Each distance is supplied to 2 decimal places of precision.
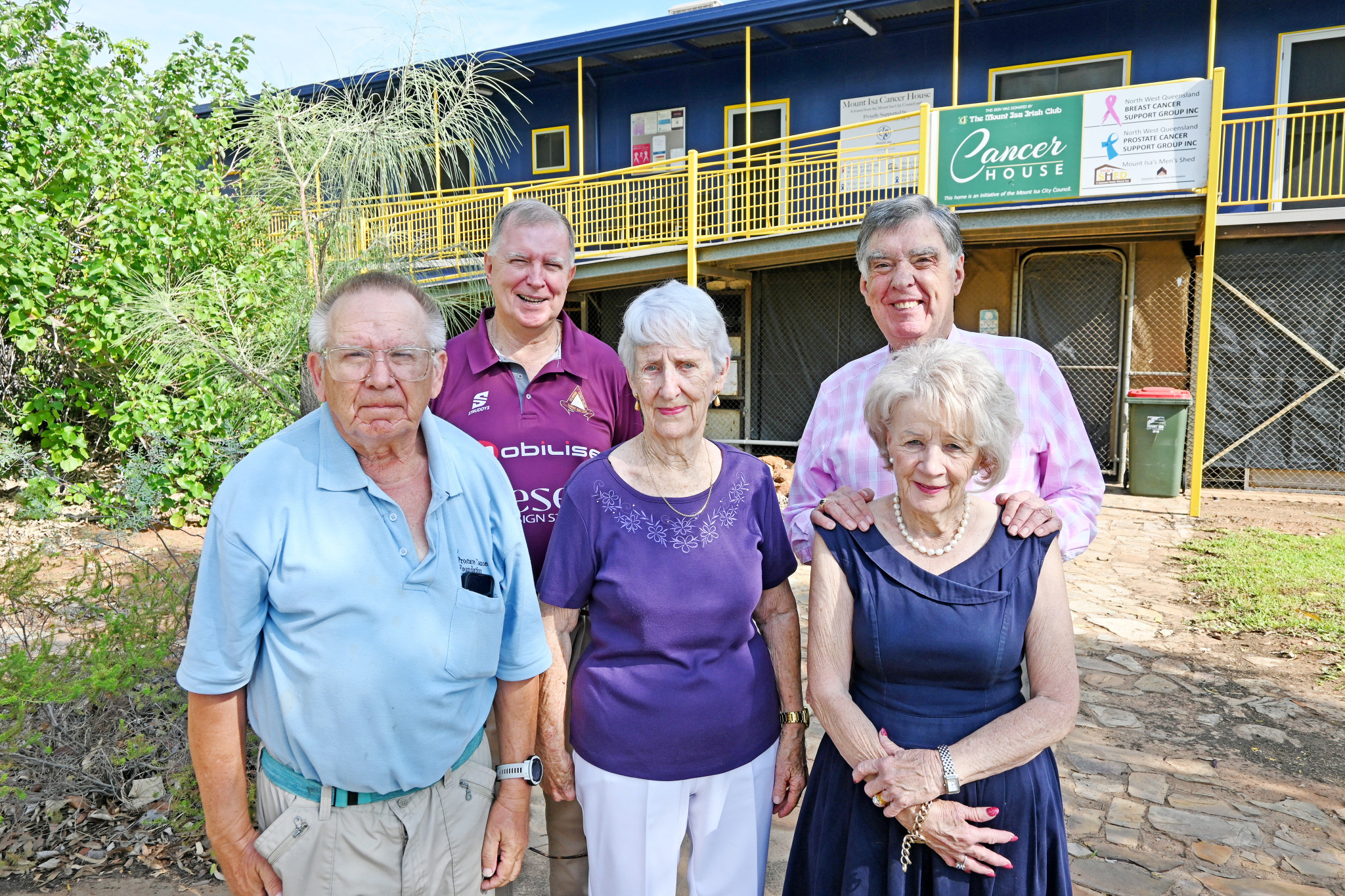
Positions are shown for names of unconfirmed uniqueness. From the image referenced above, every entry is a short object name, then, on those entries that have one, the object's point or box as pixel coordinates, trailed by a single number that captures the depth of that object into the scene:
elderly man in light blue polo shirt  1.80
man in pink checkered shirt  2.46
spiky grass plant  5.49
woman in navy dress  2.00
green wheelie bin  9.81
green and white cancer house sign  9.24
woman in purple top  2.21
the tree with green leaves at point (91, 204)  7.12
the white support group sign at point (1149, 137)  8.84
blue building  10.12
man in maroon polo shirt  2.63
